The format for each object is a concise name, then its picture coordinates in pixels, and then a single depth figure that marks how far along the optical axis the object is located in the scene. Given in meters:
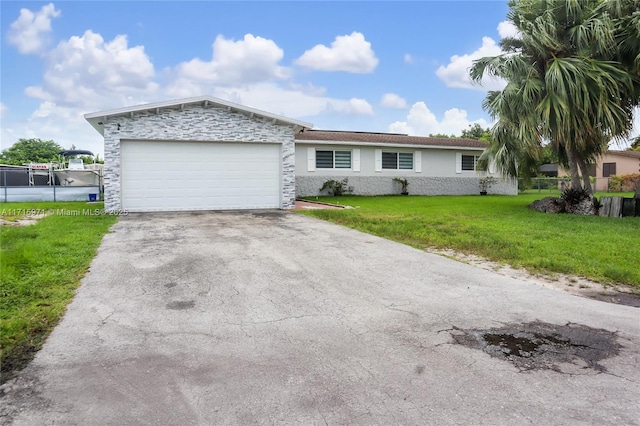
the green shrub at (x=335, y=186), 21.38
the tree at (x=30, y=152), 52.16
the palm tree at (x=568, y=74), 11.45
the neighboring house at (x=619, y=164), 34.91
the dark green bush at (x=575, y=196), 13.39
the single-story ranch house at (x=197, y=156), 13.42
